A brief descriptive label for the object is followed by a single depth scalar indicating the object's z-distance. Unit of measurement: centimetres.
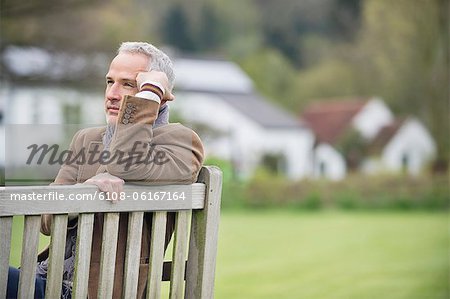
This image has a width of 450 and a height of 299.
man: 185
